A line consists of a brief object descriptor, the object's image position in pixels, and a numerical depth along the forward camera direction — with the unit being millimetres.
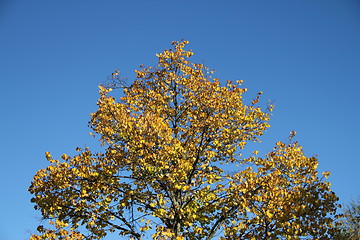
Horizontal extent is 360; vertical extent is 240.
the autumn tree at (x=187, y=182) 14195
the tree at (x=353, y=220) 31769
